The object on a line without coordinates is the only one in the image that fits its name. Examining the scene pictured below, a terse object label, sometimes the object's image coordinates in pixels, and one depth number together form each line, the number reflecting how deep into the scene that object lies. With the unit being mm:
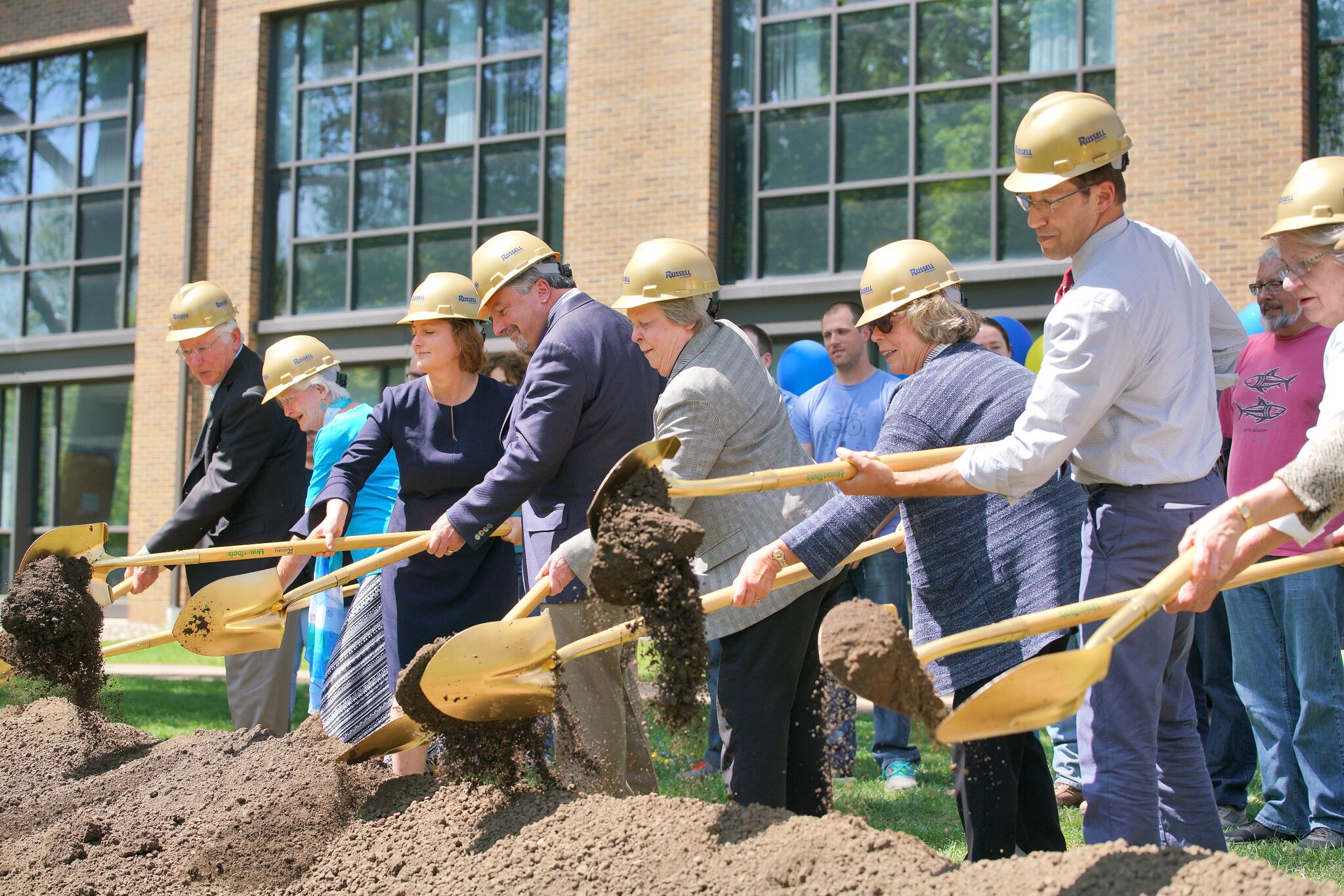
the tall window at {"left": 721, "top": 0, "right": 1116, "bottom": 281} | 12859
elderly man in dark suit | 6141
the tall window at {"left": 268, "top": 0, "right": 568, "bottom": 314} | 15398
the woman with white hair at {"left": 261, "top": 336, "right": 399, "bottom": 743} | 5559
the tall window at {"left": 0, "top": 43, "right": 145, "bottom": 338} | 18078
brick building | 12062
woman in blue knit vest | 3736
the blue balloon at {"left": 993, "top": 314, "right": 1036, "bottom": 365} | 8125
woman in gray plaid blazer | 4121
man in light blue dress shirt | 3289
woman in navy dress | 5262
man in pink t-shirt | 4809
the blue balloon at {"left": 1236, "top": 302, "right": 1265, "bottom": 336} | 6707
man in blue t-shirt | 7105
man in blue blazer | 4703
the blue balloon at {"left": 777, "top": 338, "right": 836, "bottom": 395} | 9062
